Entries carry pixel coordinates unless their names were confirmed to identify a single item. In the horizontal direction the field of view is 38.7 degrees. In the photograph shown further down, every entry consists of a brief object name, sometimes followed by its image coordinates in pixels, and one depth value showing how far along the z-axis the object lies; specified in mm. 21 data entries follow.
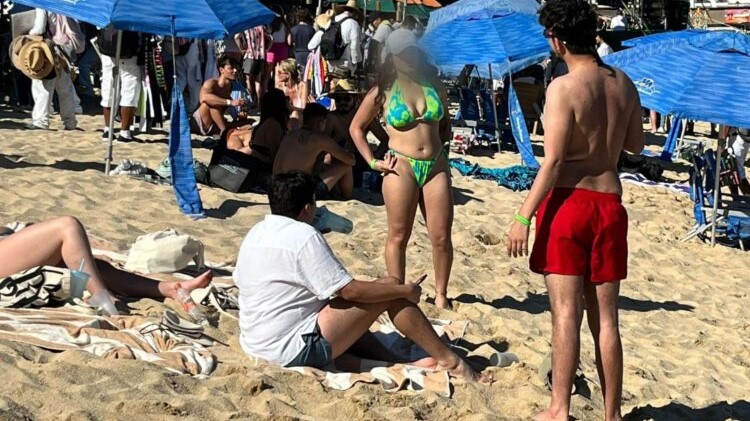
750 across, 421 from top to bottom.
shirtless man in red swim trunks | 3766
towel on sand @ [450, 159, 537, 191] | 10531
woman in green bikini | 5477
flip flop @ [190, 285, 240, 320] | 5211
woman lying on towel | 4863
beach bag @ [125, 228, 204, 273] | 5773
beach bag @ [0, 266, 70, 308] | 4703
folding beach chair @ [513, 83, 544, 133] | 14445
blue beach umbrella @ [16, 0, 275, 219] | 7691
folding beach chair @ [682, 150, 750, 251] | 8969
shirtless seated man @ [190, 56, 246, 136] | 10656
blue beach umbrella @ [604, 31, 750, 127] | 8430
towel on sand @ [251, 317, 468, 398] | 4301
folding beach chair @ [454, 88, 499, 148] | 13273
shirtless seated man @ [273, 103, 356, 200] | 8023
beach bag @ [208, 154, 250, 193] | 8539
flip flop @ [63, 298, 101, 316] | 4750
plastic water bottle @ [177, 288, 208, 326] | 4984
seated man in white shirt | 4207
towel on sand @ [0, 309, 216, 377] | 4207
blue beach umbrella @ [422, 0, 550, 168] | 12672
